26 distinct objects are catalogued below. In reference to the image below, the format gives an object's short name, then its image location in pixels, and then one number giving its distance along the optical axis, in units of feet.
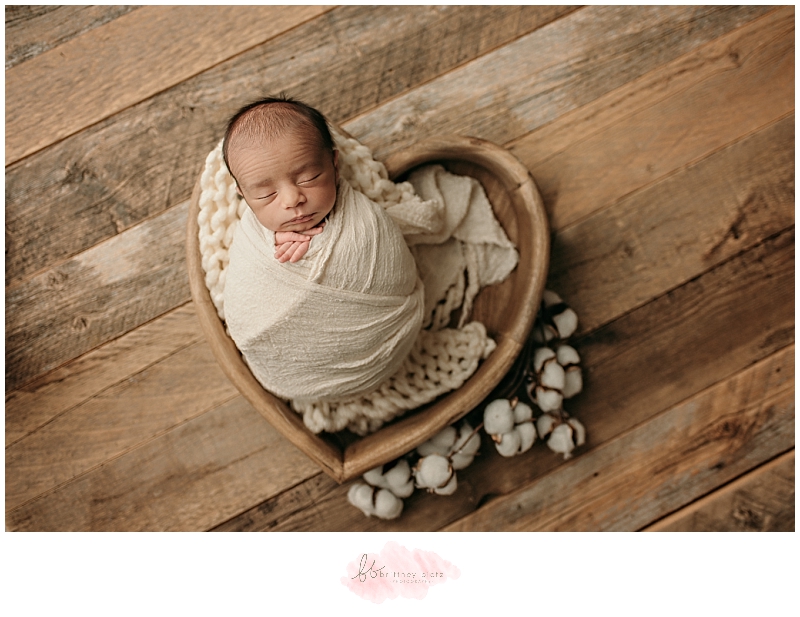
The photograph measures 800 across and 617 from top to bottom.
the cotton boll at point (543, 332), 2.82
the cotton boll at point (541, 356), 2.74
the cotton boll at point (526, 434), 2.72
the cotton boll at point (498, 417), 2.66
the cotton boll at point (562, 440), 2.72
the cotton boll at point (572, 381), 2.80
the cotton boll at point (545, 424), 2.77
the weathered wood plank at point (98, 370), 2.95
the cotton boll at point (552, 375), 2.68
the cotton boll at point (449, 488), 2.66
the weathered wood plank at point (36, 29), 2.98
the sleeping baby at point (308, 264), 2.07
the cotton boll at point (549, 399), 2.68
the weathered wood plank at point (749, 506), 2.86
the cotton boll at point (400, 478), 2.68
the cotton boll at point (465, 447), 2.71
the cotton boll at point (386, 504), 2.72
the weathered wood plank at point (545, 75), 2.97
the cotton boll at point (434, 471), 2.62
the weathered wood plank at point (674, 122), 2.95
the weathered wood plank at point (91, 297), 2.96
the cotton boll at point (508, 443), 2.68
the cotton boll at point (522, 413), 2.72
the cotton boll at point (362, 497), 2.74
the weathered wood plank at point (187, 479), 2.92
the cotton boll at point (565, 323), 2.80
